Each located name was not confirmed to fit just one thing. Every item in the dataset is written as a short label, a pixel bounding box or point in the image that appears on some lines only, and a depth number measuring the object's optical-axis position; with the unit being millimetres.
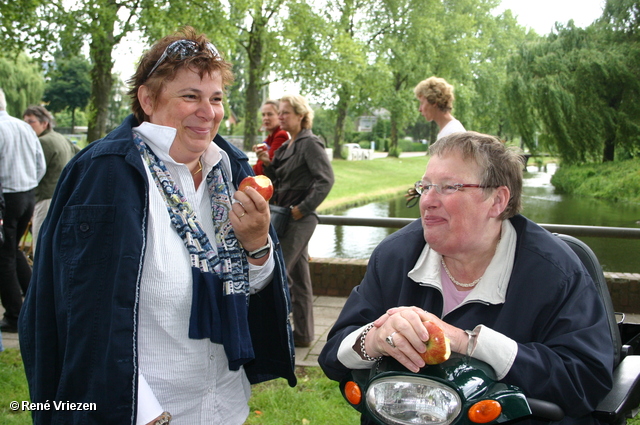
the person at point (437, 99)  5164
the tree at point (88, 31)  15688
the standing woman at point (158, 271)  1759
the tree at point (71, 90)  62656
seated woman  1827
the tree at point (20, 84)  39938
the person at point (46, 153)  5832
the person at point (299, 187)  4680
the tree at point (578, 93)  11109
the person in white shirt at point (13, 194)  4961
